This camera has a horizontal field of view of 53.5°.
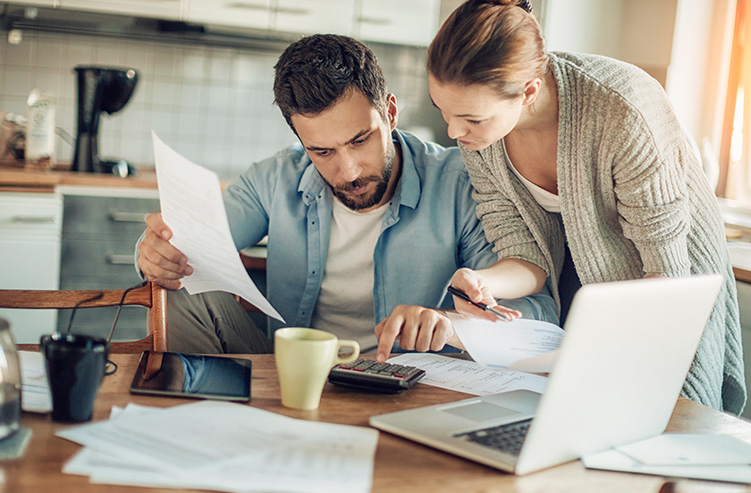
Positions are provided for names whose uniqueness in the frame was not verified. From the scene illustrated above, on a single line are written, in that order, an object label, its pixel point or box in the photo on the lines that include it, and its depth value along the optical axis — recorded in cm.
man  148
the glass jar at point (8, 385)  73
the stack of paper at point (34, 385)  83
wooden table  67
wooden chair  120
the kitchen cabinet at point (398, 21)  330
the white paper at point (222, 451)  67
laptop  72
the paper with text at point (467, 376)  105
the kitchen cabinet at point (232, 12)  307
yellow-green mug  88
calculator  99
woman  122
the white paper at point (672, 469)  79
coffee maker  287
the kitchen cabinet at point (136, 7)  293
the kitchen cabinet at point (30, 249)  264
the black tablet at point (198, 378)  91
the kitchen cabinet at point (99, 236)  275
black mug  78
